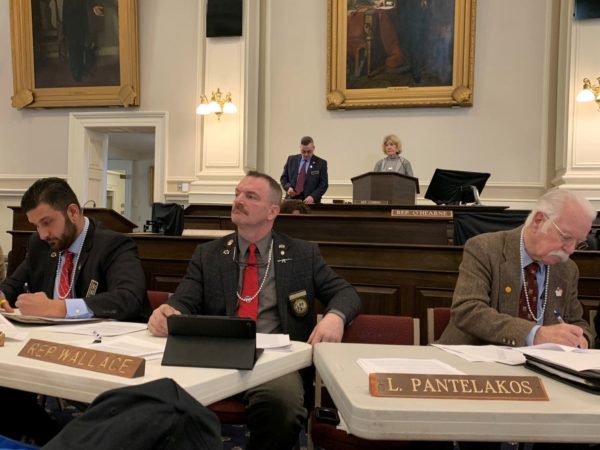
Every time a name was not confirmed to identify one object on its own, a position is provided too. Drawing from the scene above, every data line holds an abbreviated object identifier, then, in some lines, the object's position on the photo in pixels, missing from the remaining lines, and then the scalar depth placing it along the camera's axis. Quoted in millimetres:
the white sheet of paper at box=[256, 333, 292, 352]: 1521
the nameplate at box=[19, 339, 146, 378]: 1165
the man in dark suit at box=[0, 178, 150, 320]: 2336
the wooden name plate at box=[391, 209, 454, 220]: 5384
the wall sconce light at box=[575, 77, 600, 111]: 6929
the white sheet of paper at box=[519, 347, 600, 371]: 1276
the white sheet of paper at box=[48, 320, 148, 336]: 1698
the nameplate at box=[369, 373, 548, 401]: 1055
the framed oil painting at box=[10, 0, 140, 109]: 8594
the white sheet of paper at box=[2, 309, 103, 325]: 1839
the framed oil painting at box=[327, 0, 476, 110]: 7961
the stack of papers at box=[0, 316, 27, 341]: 1584
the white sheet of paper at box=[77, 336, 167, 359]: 1383
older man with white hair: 1966
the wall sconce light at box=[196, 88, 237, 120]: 7848
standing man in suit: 7410
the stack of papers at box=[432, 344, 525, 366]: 1463
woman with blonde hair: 7254
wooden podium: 6387
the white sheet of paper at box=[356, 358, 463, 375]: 1234
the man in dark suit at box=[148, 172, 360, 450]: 2209
